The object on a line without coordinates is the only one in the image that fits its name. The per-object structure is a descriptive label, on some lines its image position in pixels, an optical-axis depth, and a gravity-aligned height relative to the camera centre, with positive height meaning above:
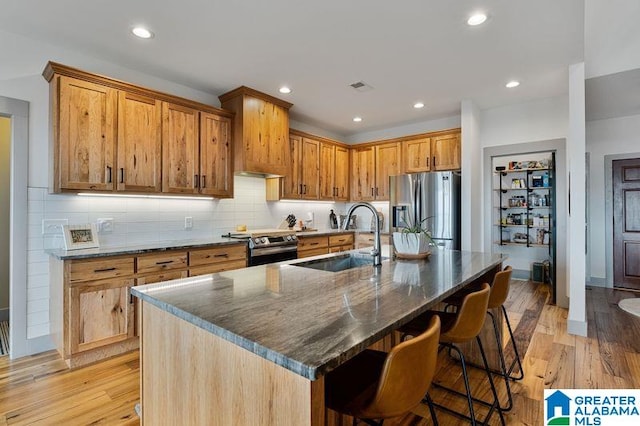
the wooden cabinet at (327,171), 5.16 +0.70
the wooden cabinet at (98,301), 2.41 -0.68
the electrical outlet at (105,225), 3.00 -0.09
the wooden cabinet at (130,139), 2.62 +0.72
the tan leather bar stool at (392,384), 0.93 -0.57
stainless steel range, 3.56 -0.36
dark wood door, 4.72 -0.15
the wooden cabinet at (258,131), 3.71 +1.02
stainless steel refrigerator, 4.31 +0.14
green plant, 2.23 -0.12
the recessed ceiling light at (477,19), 2.38 +1.47
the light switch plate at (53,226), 2.73 -0.09
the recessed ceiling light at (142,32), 2.53 +1.46
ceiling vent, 3.62 +1.48
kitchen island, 0.80 -0.33
